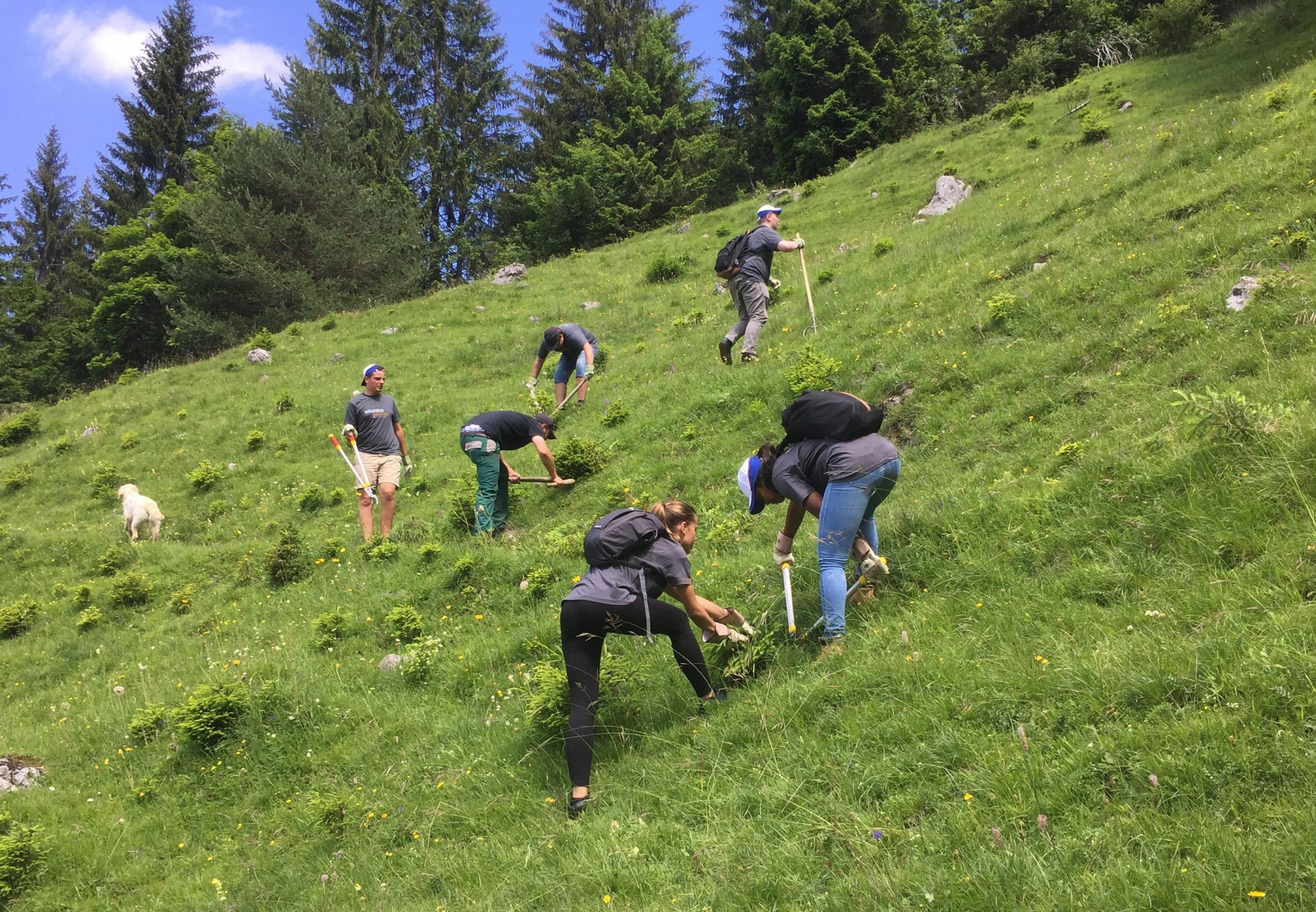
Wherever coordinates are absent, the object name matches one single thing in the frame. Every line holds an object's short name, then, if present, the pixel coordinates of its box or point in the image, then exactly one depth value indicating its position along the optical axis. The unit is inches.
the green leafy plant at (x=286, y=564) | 427.2
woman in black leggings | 191.9
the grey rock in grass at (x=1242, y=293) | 282.7
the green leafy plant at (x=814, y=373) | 391.2
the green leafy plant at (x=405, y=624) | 319.3
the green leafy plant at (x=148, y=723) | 287.0
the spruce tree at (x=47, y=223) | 2255.2
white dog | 551.8
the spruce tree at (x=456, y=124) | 2004.2
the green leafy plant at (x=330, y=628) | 327.9
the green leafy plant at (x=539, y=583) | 318.3
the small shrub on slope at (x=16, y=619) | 441.4
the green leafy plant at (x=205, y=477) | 629.9
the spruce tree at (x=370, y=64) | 1873.8
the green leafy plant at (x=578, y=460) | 432.8
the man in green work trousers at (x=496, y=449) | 391.5
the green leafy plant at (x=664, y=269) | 912.9
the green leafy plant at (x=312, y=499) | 552.7
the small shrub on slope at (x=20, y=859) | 224.2
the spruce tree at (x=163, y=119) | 1962.4
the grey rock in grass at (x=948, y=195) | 784.9
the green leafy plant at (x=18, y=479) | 721.6
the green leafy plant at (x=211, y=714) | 268.4
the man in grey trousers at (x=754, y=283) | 477.4
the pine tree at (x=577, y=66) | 1973.4
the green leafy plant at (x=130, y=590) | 448.5
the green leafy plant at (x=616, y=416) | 495.2
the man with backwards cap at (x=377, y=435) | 458.3
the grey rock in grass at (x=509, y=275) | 1123.9
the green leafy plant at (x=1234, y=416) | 191.6
